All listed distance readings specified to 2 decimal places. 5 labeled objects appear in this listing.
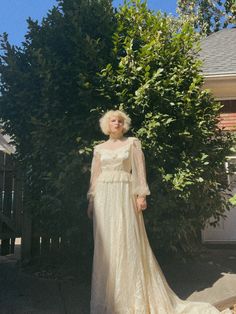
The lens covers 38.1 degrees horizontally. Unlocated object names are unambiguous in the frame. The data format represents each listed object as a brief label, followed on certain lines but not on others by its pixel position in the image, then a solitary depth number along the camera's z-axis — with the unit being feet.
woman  10.87
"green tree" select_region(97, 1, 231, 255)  14.70
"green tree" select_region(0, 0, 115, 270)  14.56
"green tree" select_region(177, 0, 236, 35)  72.95
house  24.71
